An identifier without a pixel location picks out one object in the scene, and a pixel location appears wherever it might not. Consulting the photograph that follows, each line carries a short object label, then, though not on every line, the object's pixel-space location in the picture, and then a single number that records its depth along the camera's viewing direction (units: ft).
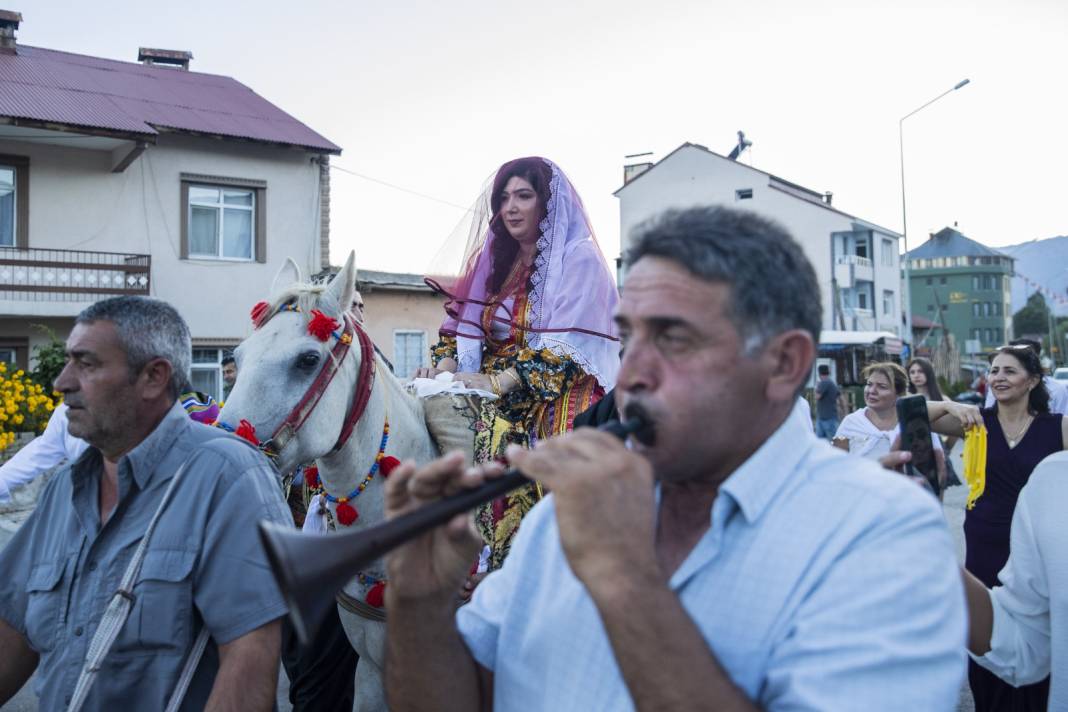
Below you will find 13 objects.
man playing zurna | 4.50
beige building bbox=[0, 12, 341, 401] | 60.80
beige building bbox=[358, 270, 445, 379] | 73.67
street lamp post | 82.00
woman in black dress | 17.98
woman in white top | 23.56
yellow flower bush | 34.47
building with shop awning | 103.04
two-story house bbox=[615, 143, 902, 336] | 146.30
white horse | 12.23
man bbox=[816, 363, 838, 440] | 64.08
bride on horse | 13.97
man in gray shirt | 8.40
